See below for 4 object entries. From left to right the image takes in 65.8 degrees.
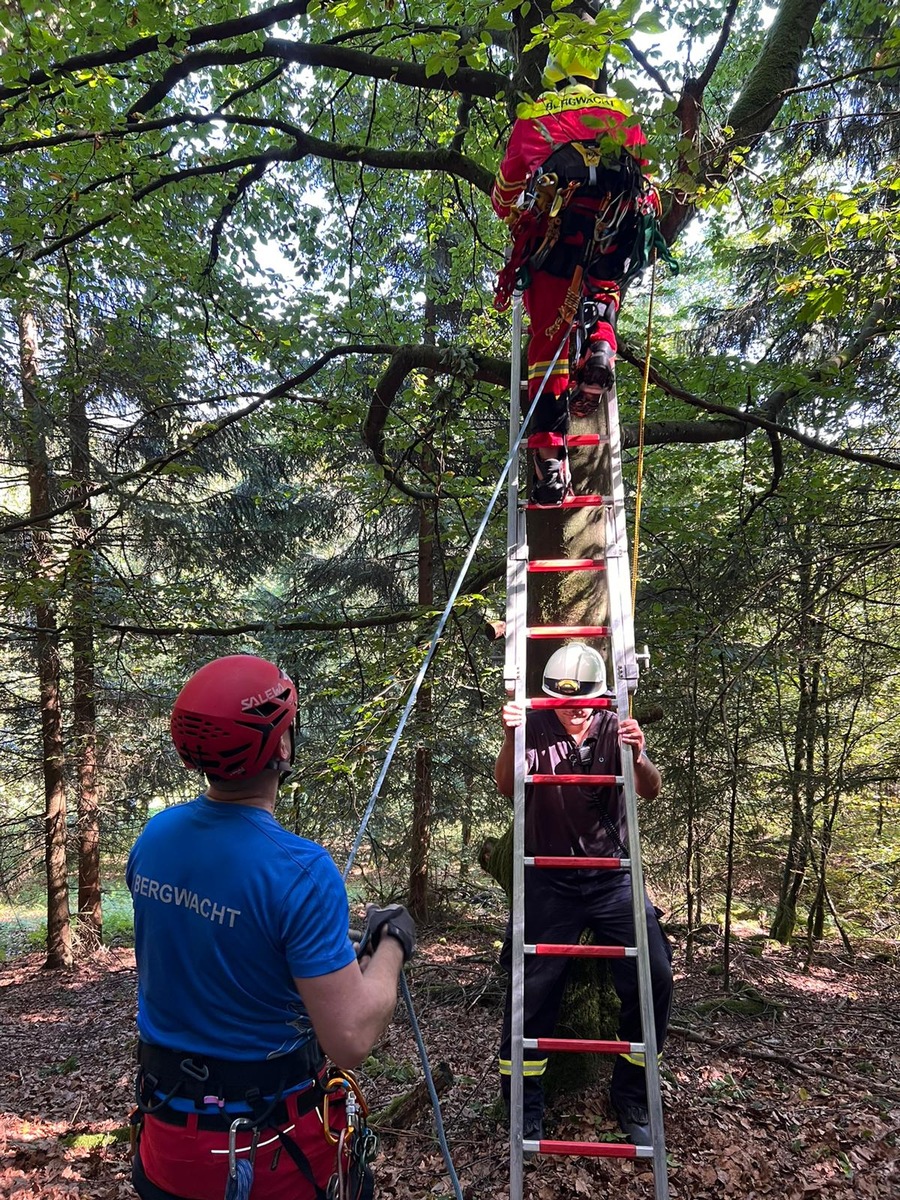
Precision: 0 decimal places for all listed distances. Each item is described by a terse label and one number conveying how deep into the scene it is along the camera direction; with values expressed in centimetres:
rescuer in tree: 332
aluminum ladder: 252
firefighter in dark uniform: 312
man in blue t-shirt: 150
